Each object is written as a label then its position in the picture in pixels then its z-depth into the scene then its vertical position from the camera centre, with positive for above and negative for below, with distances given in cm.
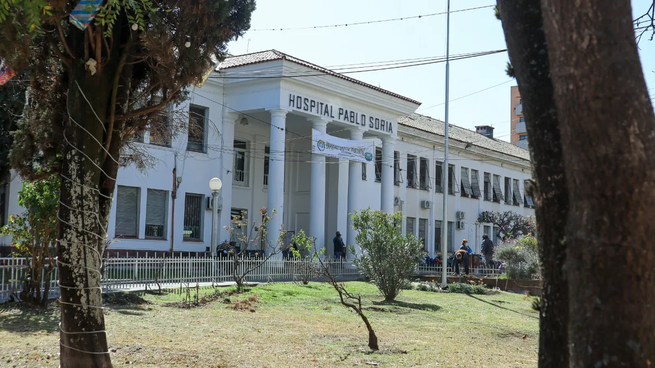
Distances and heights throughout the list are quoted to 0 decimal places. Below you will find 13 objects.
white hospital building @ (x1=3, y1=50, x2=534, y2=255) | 2520 +390
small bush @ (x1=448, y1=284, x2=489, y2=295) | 2142 -99
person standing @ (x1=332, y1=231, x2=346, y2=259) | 2734 +37
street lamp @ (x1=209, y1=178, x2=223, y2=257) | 1952 +180
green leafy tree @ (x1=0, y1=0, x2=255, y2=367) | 596 +165
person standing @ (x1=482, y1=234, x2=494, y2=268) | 2789 +36
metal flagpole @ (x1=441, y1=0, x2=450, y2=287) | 2347 +304
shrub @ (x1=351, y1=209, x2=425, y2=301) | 1680 +12
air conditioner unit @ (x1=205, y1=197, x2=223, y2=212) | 2647 +190
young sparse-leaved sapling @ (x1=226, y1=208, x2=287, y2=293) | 1773 +2
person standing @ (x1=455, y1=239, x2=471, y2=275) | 2662 -6
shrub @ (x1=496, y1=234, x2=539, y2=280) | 2448 -2
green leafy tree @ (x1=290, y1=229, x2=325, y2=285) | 2067 -43
